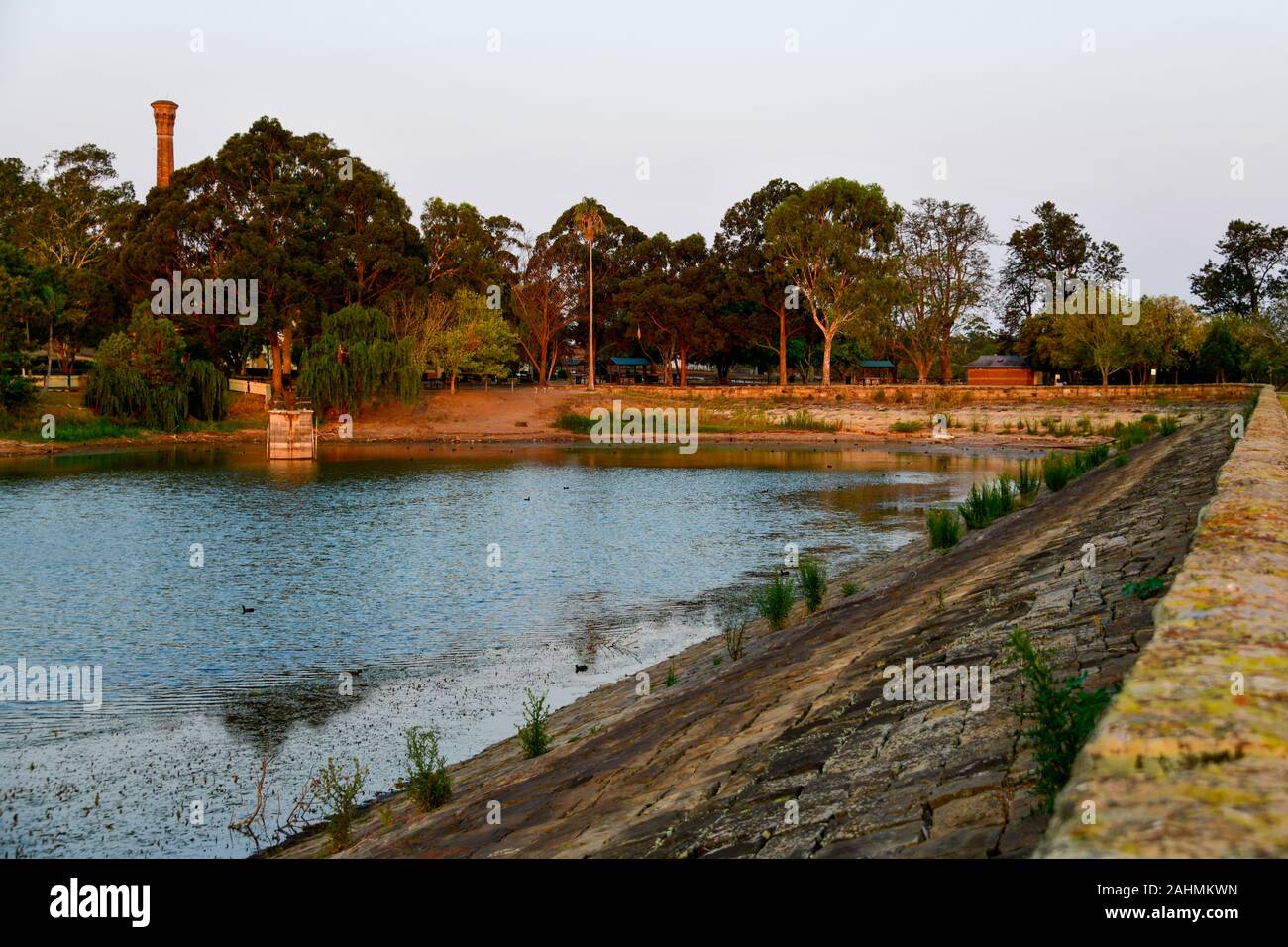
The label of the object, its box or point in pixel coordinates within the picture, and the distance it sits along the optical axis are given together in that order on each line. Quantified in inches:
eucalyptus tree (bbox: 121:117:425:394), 2773.1
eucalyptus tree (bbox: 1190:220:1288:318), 4173.2
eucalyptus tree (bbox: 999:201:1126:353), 4018.2
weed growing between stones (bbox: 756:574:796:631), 596.7
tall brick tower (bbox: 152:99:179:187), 3415.4
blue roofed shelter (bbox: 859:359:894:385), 4365.2
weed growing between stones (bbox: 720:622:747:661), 526.9
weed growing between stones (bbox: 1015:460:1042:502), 965.7
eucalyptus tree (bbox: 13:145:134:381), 2896.2
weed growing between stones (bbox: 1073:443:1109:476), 1055.0
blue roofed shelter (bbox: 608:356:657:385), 4173.2
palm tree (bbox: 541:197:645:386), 3636.8
